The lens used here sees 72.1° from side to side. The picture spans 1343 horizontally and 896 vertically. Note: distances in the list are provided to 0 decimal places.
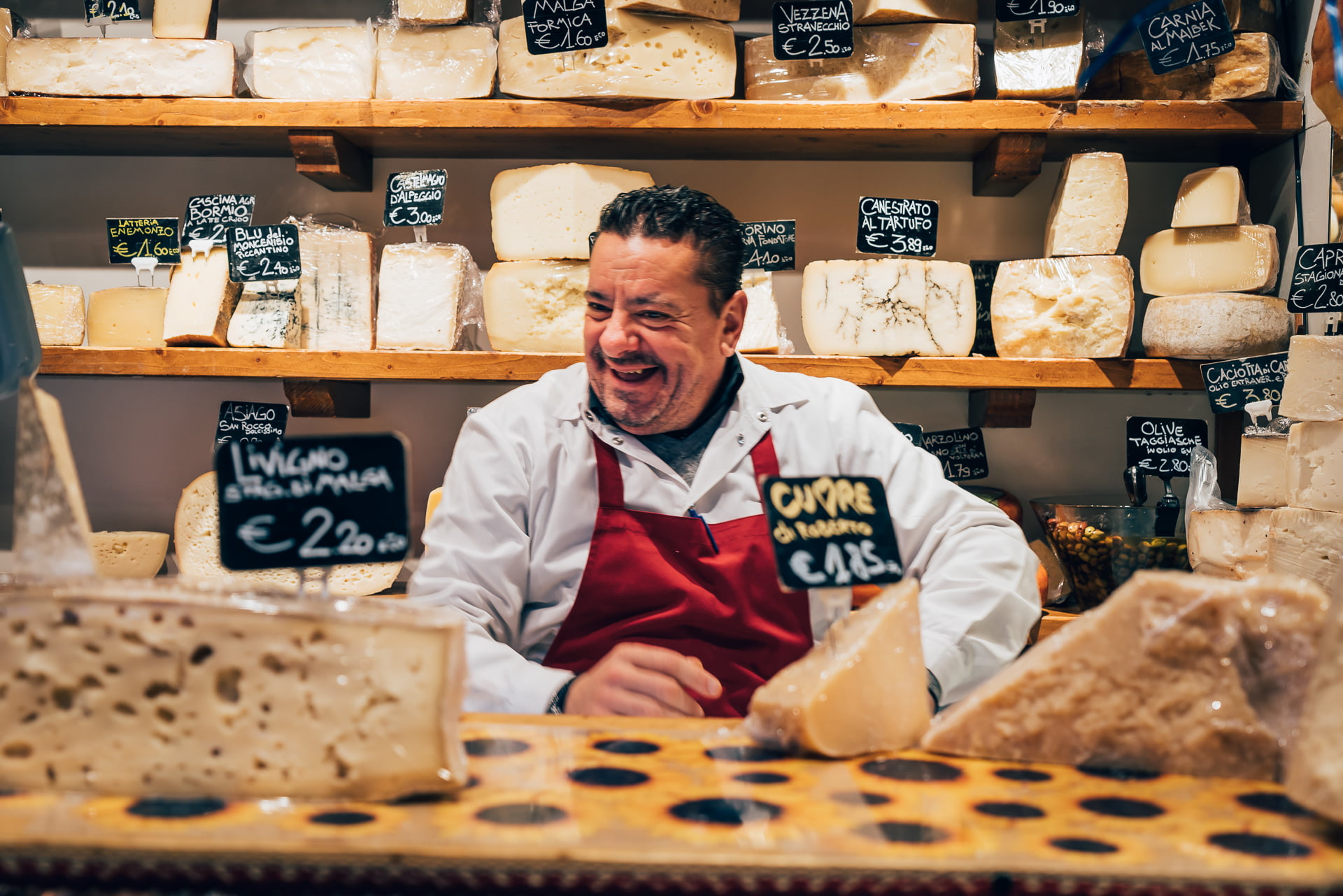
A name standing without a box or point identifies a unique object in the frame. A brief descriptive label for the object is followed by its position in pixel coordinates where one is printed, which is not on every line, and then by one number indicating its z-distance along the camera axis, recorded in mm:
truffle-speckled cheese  2305
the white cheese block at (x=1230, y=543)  1910
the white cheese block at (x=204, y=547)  2461
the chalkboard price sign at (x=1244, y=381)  2115
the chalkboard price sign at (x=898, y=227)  2295
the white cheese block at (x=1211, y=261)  2201
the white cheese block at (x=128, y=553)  2494
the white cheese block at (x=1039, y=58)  2246
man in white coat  1687
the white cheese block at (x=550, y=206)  2309
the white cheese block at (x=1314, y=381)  1438
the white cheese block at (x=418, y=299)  2375
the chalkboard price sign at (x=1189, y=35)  2172
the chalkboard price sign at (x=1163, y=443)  2410
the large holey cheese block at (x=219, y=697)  753
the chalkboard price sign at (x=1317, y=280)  1992
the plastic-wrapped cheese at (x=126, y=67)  2312
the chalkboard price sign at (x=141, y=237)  2494
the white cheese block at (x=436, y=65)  2318
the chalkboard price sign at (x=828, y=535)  911
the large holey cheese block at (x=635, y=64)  2250
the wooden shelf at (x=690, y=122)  2246
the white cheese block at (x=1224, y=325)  2176
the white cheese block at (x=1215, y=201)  2215
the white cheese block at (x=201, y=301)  2324
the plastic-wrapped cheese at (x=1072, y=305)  2258
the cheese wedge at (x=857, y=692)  860
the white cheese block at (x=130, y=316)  2436
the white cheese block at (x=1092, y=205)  2285
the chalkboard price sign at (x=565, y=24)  2182
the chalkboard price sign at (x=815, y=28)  2236
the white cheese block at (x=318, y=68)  2330
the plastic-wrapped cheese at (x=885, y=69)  2268
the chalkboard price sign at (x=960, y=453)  2570
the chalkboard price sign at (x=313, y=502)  846
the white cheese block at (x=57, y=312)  2389
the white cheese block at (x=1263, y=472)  1884
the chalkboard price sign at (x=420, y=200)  2355
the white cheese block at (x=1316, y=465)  1398
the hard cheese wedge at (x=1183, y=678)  821
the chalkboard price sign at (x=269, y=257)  2328
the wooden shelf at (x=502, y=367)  2250
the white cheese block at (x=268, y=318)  2350
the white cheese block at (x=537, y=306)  2340
